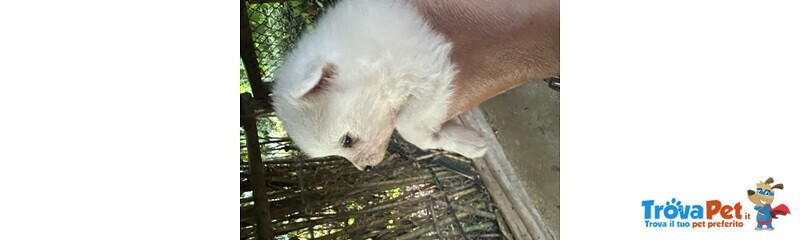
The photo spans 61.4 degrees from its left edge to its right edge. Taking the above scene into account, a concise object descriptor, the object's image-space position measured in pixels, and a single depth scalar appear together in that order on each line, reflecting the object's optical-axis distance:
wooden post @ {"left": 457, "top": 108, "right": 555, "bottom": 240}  0.92
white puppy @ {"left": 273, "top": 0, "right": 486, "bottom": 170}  0.83
